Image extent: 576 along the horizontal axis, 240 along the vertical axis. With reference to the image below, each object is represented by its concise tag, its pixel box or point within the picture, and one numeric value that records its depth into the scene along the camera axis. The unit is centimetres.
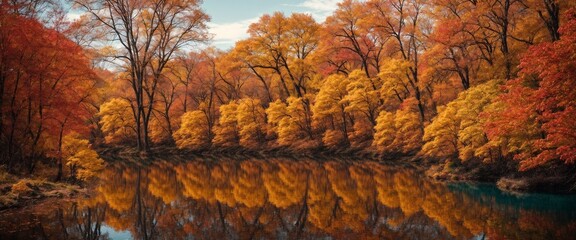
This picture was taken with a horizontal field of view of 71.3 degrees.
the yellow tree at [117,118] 5412
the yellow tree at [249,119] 4775
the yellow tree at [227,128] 4922
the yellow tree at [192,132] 5094
